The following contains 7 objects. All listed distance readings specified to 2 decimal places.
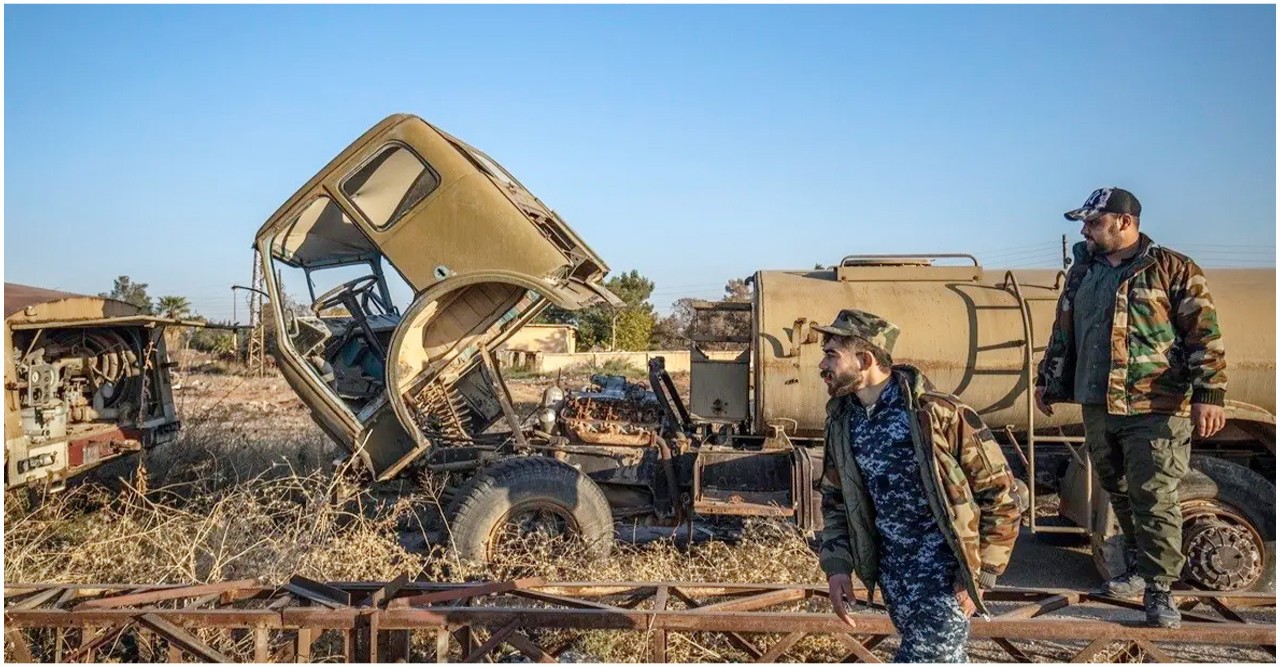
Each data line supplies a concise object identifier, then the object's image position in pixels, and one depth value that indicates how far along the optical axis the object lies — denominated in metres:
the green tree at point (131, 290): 47.84
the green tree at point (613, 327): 32.47
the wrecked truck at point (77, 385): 6.91
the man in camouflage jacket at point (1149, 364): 4.09
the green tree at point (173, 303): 37.57
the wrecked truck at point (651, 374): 6.14
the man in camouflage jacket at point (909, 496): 3.09
